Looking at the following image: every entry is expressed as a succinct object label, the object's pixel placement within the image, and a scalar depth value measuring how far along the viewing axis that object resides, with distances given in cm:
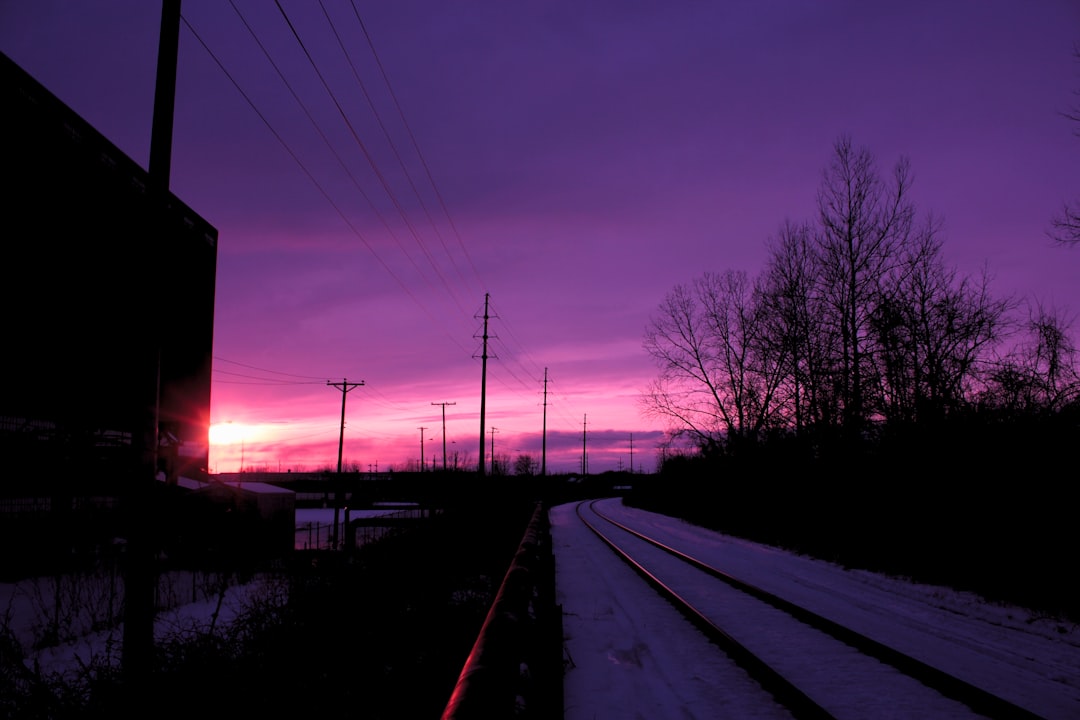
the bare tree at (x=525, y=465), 17600
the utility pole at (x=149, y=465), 610
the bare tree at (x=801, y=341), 2417
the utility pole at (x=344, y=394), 4782
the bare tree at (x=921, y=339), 2025
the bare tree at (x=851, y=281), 2327
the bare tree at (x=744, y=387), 3098
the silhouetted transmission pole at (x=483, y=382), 4325
